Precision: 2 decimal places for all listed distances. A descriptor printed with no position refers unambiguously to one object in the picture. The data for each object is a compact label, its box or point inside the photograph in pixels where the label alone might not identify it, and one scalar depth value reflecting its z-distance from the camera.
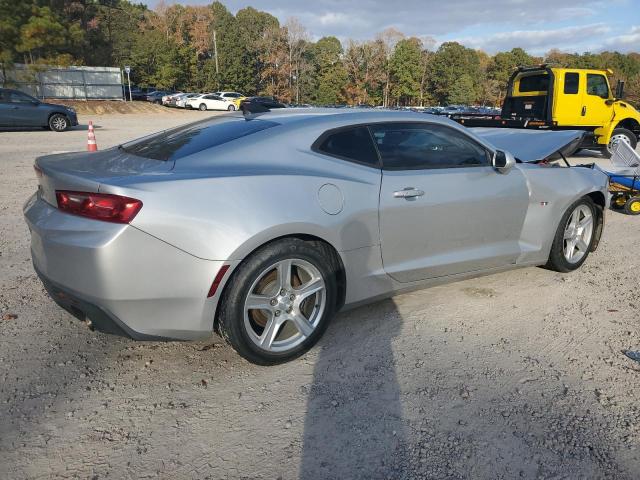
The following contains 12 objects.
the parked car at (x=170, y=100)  46.41
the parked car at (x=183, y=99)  44.97
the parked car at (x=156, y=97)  52.28
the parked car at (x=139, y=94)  52.34
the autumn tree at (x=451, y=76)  71.90
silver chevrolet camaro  2.62
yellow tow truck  12.09
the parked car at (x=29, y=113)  17.61
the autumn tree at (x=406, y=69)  67.88
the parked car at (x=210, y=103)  44.56
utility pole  63.97
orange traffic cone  9.39
